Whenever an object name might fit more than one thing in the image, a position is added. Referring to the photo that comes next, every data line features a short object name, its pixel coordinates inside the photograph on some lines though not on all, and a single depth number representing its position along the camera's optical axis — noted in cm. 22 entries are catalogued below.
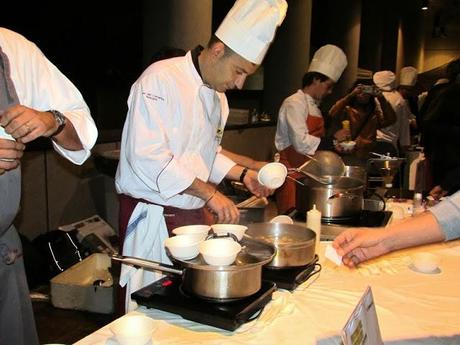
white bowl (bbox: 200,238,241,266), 111
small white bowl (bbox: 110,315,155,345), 100
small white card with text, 87
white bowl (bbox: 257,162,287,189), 181
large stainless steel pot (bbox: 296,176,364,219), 200
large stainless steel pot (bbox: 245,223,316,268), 140
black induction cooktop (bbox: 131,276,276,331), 110
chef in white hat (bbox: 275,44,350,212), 333
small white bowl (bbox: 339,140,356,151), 368
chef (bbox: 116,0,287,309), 163
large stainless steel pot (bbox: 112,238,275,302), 112
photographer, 436
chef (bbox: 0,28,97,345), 125
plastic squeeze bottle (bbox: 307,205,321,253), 178
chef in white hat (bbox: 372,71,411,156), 517
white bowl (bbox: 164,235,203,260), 115
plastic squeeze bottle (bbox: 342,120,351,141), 422
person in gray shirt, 133
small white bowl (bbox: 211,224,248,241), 130
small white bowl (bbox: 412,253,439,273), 162
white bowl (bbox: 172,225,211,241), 123
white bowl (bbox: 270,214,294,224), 178
